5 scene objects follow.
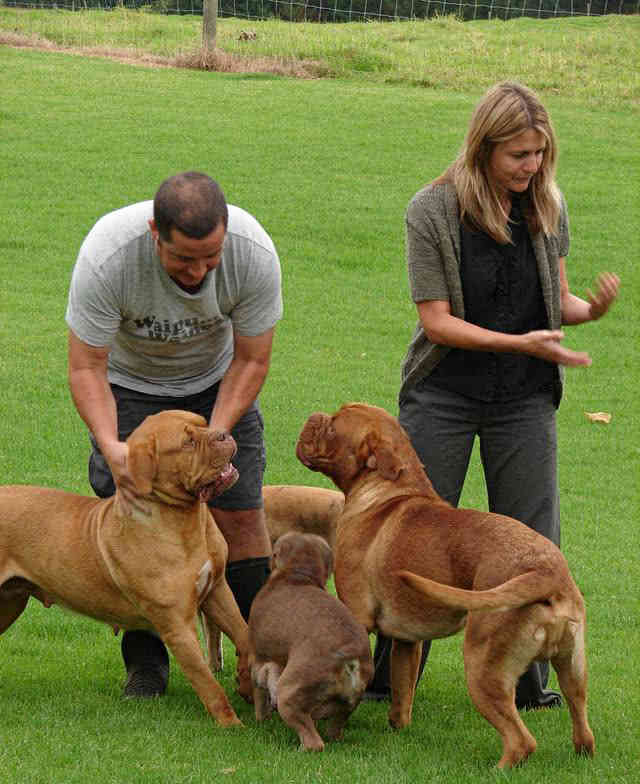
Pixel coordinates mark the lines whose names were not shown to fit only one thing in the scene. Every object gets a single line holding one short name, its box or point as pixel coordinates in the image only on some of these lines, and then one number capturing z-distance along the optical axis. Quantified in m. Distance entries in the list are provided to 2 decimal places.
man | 11.23
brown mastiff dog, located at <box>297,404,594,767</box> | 10.26
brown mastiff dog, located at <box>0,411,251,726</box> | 11.45
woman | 11.46
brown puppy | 10.99
